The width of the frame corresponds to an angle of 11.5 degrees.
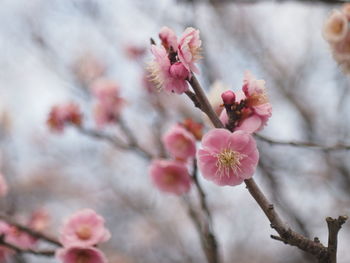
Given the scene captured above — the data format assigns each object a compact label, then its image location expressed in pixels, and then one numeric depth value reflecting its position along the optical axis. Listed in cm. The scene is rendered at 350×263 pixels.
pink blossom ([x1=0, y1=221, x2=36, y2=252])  84
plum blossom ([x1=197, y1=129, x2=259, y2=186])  73
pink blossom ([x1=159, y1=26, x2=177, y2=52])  73
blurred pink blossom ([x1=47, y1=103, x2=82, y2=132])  112
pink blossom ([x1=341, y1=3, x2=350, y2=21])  82
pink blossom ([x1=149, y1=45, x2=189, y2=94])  73
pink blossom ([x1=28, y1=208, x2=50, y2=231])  90
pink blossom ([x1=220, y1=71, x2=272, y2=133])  74
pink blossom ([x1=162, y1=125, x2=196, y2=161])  85
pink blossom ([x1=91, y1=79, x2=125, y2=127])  120
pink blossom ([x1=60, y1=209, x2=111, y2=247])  79
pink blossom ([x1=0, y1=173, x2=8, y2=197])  86
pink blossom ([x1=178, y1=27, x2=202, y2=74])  73
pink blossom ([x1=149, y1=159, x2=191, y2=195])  88
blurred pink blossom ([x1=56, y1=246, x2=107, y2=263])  78
